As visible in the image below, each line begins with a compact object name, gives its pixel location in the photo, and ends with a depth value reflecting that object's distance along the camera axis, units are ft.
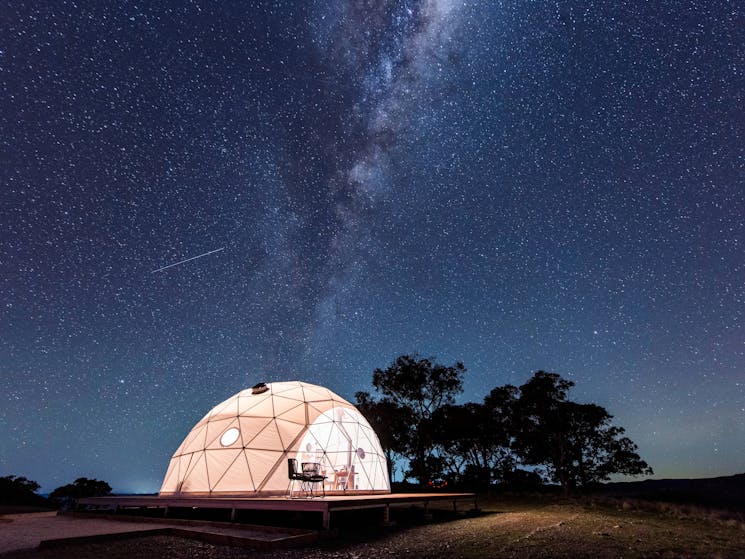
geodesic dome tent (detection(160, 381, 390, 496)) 40.78
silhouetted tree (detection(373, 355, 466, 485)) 93.15
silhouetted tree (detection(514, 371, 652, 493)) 82.23
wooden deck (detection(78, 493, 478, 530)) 25.94
